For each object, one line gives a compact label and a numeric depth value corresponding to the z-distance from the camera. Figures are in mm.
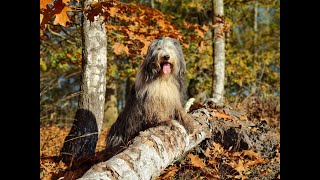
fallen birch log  2759
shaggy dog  4309
